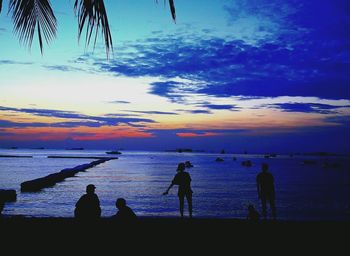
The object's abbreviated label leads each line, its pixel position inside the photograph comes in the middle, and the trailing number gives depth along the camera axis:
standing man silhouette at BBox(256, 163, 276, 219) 10.48
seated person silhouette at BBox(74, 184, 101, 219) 6.82
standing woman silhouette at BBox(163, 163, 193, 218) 10.10
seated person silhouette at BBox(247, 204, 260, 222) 9.40
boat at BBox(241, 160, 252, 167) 82.36
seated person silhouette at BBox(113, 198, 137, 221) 6.29
